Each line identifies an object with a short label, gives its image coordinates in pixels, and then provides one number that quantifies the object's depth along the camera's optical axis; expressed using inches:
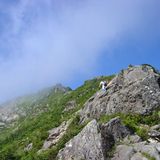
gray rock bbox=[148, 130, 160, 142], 896.0
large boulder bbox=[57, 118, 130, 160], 841.9
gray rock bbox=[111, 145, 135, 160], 801.7
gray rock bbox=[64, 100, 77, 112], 1890.5
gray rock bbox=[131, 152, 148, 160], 783.9
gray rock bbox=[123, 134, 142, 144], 869.1
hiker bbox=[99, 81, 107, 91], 1253.4
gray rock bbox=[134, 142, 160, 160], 786.4
